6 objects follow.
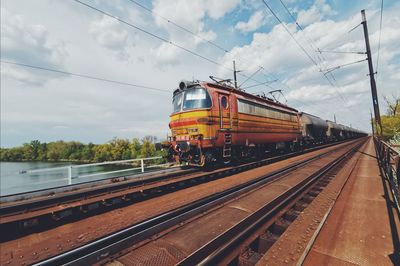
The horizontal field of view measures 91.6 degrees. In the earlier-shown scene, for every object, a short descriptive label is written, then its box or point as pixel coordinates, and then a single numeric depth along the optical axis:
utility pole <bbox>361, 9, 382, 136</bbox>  14.62
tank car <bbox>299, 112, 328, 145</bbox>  21.67
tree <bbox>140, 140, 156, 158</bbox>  66.06
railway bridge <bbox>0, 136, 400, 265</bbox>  2.65
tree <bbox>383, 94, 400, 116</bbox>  21.31
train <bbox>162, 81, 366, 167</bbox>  8.30
